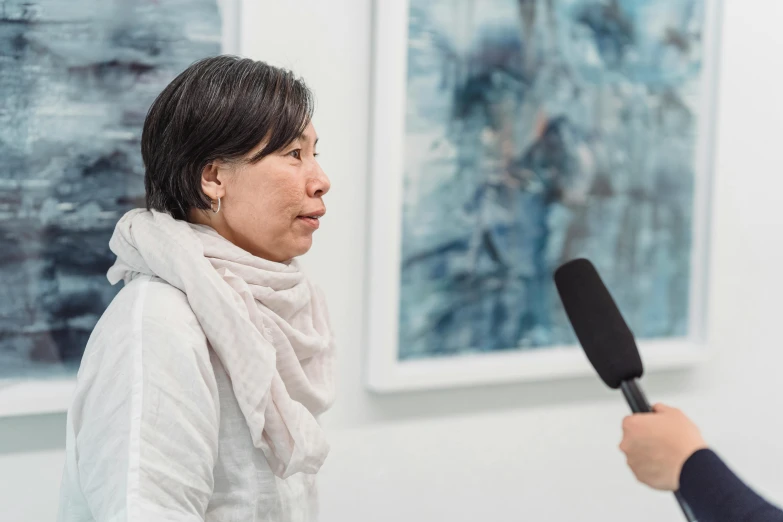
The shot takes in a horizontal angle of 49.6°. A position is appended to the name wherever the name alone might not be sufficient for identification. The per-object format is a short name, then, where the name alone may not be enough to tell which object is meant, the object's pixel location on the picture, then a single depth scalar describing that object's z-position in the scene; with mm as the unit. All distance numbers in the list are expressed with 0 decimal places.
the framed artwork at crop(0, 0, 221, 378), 1454
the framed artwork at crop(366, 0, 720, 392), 1775
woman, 1020
